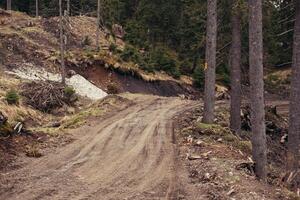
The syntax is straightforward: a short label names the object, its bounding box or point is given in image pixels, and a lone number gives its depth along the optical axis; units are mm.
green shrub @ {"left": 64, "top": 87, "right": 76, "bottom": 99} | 28984
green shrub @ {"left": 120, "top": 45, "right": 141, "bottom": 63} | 42688
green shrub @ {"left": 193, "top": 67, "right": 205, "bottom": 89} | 46906
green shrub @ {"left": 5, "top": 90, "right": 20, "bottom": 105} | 23291
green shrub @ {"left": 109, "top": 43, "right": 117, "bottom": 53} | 44262
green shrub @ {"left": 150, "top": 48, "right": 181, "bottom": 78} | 46156
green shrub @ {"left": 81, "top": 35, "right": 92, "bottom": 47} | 44406
